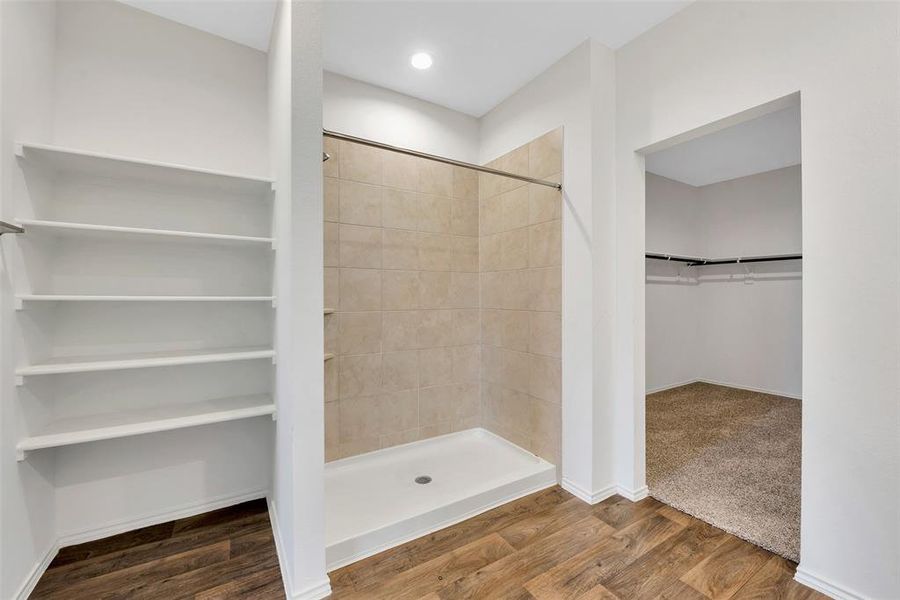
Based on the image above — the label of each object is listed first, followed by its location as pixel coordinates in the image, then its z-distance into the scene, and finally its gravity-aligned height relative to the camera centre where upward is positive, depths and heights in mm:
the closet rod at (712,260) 3990 +416
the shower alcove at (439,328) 2447 -213
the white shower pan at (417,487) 1811 -1121
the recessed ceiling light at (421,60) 2344 +1479
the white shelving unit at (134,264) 1620 +176
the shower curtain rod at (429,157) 1715 +729
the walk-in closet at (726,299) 3051 -33
